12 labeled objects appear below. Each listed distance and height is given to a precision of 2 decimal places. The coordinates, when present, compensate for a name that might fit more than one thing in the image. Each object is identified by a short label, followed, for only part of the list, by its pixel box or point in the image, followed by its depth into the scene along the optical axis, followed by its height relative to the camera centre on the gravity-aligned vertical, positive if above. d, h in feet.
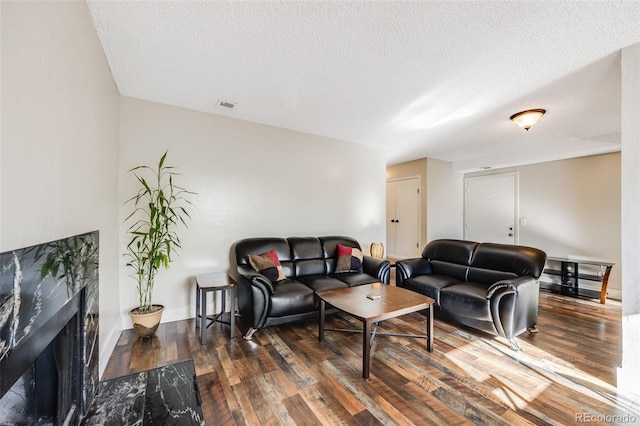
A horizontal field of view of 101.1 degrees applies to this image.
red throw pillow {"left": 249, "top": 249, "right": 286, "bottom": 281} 9.89 -2.01
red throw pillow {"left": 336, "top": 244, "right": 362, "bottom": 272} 11.76 -2.09
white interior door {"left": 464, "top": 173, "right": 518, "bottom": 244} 17.63 +0.39
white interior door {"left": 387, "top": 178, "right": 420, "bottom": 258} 19.52 -0.33
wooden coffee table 6.72 -2.64
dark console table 12.80 -3.24
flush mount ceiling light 9.83 +3.68
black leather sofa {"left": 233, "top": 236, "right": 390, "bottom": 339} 8.65 -2.60
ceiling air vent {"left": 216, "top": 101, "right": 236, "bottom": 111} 9.91 +4.15
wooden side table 8.40 -2.71
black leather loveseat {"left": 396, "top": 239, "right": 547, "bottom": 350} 8.34 -2.66
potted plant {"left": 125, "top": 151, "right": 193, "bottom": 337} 8.55 -0.63
